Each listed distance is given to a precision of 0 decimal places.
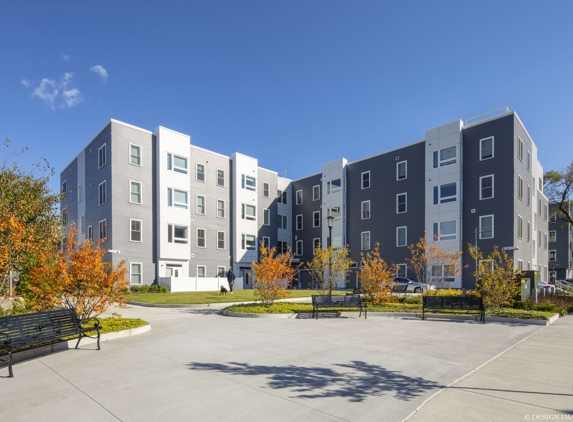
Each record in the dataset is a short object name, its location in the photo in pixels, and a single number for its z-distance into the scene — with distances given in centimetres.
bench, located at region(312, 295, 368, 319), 1458
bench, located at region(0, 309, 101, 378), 695
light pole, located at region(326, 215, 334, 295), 1872
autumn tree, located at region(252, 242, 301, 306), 1591
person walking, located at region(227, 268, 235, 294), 2755
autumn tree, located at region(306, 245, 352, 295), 1925
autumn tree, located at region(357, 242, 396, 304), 1830
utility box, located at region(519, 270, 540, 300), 1725
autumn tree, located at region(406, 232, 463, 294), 2284
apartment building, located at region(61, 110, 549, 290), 2995
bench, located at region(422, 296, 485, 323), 1359
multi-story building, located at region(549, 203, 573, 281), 6006
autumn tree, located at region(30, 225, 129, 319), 1001
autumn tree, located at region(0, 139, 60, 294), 1008
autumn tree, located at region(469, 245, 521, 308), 1581
